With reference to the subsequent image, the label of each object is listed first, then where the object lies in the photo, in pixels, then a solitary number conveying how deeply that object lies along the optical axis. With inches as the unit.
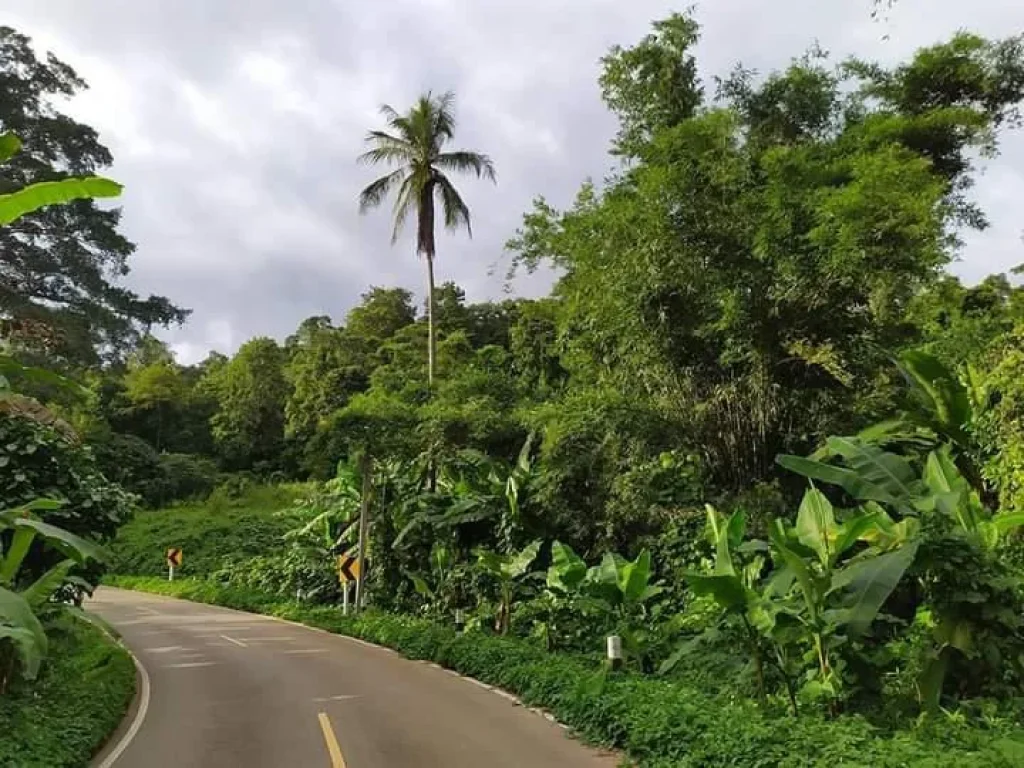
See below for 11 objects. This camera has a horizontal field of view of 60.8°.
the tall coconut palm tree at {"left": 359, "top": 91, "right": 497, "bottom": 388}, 1025.5
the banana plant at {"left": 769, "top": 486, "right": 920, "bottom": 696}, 290.4
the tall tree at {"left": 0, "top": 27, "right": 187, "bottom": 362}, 931.3
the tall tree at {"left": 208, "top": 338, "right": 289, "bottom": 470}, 2089.1
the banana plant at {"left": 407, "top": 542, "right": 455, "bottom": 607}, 755.4
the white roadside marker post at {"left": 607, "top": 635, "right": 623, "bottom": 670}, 438.3
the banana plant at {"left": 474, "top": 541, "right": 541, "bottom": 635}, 616.7
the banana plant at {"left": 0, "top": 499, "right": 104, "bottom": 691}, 231.8
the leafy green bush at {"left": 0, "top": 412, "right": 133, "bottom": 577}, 431.2
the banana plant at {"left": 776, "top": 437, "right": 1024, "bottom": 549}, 335.0
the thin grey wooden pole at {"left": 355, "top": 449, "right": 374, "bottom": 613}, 826.2
